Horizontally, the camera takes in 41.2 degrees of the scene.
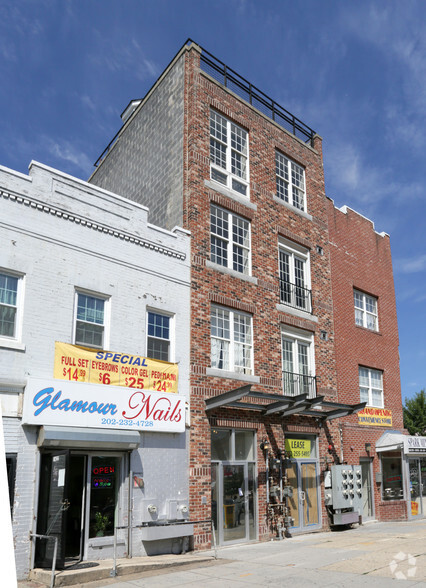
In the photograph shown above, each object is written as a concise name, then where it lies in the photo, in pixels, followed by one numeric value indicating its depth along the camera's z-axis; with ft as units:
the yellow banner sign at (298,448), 59.88
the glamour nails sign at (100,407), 39.55
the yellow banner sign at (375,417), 71.26
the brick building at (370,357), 69.82
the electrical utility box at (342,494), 61.31
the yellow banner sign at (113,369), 42.28
